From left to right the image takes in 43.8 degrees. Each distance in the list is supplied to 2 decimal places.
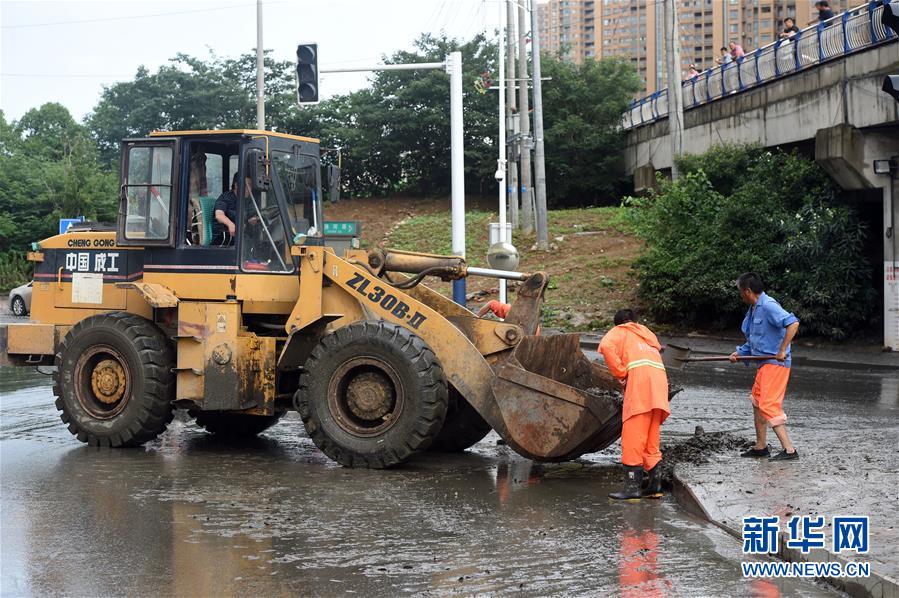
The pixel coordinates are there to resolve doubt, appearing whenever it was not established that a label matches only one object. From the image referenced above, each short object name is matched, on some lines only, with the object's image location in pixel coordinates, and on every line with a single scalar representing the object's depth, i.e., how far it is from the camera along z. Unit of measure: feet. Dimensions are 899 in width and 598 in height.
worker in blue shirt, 34.68
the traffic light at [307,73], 65.98
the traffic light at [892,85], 31.45
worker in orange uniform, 29.86
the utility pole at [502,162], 75.27
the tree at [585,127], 143.54
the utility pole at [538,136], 110.32
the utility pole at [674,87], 95.14
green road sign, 53.92
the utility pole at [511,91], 110.93
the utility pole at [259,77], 106.63
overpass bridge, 73.97
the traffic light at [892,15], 30.71
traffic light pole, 65.21
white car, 117.50
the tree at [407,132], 155.33
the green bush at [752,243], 78.07
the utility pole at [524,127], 111.45
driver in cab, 37.40
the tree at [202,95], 183.52
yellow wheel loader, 34.06
